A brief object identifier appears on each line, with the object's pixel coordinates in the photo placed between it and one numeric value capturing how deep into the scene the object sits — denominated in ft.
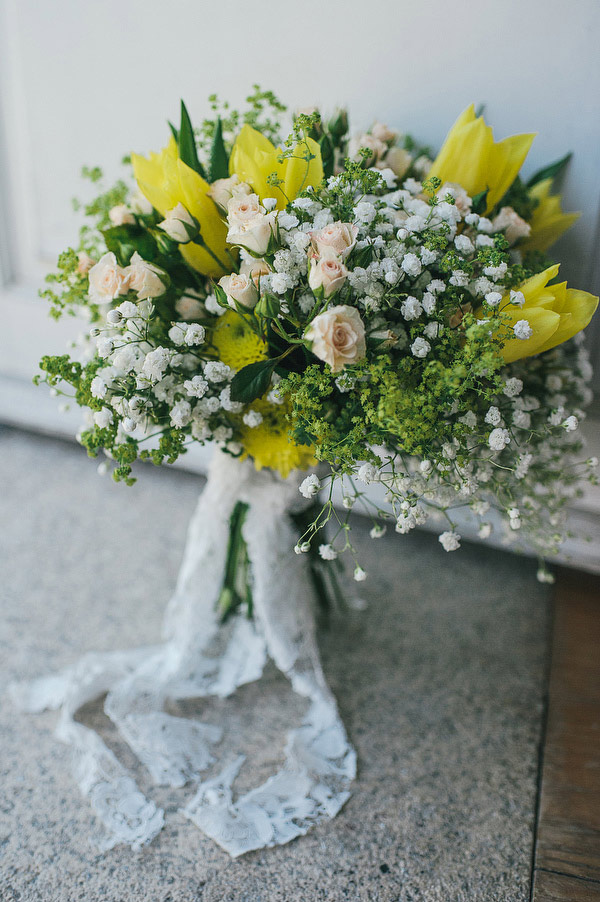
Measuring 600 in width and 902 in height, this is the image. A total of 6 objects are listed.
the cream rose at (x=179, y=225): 2.35
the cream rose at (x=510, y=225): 2.69
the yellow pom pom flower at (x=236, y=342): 2.46
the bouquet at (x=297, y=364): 2.24
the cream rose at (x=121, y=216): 2.69
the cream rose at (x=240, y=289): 2.22
